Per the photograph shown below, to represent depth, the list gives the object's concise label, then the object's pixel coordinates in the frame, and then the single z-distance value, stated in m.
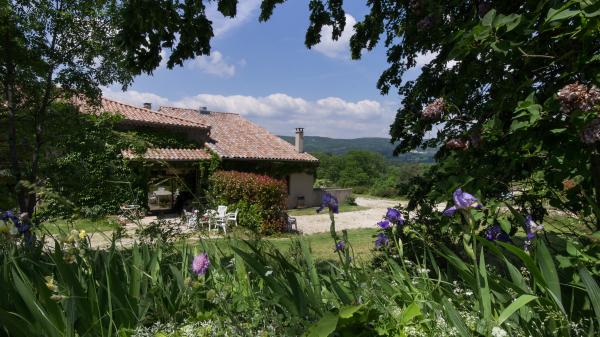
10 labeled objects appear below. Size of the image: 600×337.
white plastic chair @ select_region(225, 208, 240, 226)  12.20
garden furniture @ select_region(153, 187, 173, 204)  19.80
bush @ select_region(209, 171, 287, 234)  13.17
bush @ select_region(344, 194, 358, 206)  25.31
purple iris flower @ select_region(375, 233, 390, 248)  2.15
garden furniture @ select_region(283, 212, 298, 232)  13.57
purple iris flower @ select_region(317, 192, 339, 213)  1.58
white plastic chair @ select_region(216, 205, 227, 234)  12.21
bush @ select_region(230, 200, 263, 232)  12.86
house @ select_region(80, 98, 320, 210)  17.72
